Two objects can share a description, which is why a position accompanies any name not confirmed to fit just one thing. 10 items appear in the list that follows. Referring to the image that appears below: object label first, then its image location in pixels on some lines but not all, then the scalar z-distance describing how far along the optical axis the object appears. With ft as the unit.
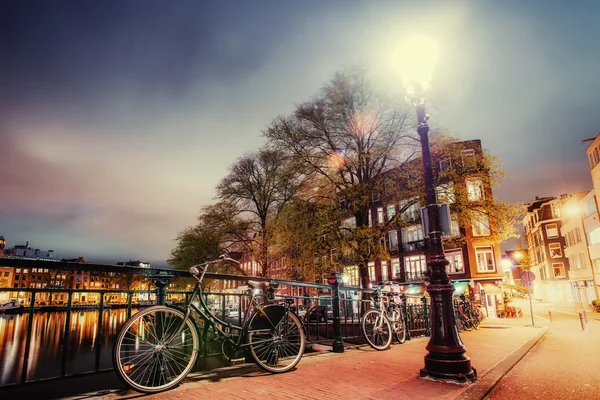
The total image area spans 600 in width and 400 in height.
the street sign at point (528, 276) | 59.72
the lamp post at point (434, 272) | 15.17
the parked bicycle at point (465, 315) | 42.86
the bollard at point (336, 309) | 21.27
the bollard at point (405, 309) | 29.93
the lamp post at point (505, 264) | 94.75
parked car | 64.22
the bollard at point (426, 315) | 34.37
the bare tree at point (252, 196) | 87.25
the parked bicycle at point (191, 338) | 11.57
